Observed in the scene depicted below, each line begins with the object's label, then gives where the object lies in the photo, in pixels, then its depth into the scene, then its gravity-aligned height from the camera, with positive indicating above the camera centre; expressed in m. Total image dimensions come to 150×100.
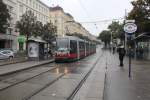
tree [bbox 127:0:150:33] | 13.83 +4.25
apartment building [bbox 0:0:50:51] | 24.92 +7.49
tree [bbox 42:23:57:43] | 24.78 +3.78
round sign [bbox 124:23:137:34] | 6.59 +1.16
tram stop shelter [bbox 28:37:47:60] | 14.00 -0.01
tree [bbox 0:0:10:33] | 19.43 +5.60
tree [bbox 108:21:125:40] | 41.74 +8.08
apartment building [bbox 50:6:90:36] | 44.08 +11.62
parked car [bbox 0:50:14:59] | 16.44 -0.71
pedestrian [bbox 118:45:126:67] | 10.11 -0.37
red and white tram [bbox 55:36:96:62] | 12.79 -0.02
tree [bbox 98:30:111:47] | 54.22 +5.93
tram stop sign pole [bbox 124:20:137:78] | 6.59 +1.18
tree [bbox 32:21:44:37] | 24.67 +4.03
